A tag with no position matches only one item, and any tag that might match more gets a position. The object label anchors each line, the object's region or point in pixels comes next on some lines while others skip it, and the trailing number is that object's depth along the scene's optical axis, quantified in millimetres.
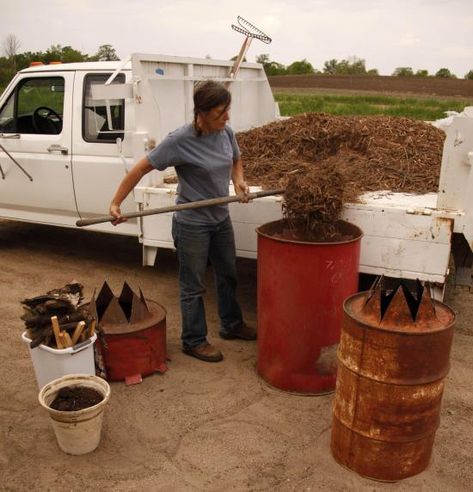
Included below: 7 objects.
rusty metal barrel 2633
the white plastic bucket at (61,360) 3285
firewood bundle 3299
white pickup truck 3543
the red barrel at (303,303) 3338
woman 3479
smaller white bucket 2922
